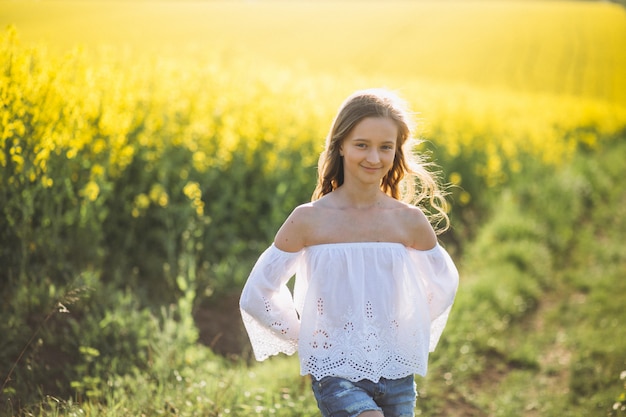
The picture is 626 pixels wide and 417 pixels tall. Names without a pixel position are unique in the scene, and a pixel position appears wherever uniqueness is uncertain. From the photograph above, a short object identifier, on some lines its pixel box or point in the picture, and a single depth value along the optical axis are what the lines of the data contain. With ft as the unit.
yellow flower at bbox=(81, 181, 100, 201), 15.21
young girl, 8.57
